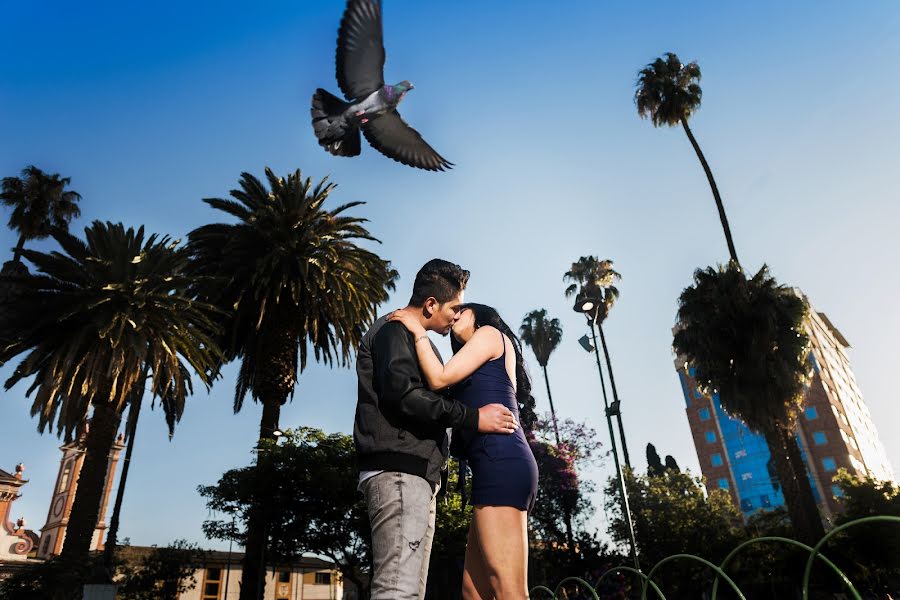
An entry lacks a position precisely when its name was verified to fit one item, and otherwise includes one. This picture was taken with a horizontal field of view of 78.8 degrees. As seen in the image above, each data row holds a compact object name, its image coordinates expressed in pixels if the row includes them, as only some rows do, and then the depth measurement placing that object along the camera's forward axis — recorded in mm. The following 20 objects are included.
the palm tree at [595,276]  37469
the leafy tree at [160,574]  30453
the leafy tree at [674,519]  25016
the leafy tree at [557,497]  27219
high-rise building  57938
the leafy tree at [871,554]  15469
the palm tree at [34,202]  26156
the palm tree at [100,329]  15555
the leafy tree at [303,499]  19781
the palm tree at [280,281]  18297
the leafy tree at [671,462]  50812
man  2102
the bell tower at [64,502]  61875
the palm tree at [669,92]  25281
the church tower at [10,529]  50938
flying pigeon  5551
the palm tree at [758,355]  16234
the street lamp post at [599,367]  12969
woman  2330
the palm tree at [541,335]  45094
